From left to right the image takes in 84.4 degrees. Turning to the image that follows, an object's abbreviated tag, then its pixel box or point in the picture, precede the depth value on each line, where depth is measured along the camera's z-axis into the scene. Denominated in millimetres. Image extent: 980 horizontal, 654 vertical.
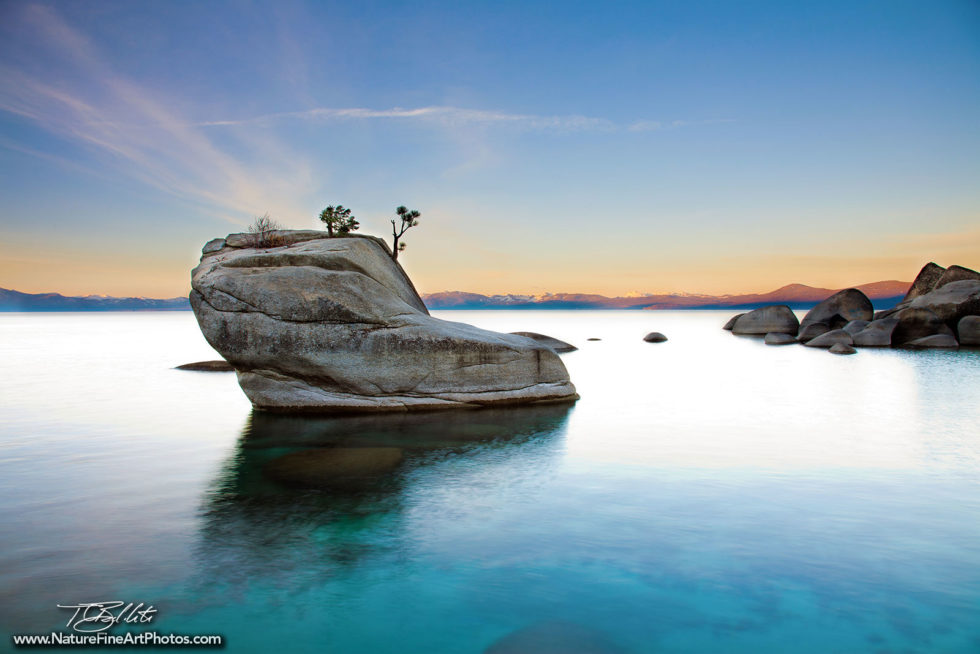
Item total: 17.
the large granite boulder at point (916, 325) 41281
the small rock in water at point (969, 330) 39969
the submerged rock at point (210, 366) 29453
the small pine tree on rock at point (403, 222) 22516
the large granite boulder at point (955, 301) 40781
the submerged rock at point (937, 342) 39969
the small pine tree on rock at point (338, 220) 19094
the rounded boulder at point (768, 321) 57188
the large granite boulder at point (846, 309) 51094
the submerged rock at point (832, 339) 42562
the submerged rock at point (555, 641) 5352
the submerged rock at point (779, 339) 48125
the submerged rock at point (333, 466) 10367
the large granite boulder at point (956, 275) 44397
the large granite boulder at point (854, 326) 44875
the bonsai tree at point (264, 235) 17938
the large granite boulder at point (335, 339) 15305
